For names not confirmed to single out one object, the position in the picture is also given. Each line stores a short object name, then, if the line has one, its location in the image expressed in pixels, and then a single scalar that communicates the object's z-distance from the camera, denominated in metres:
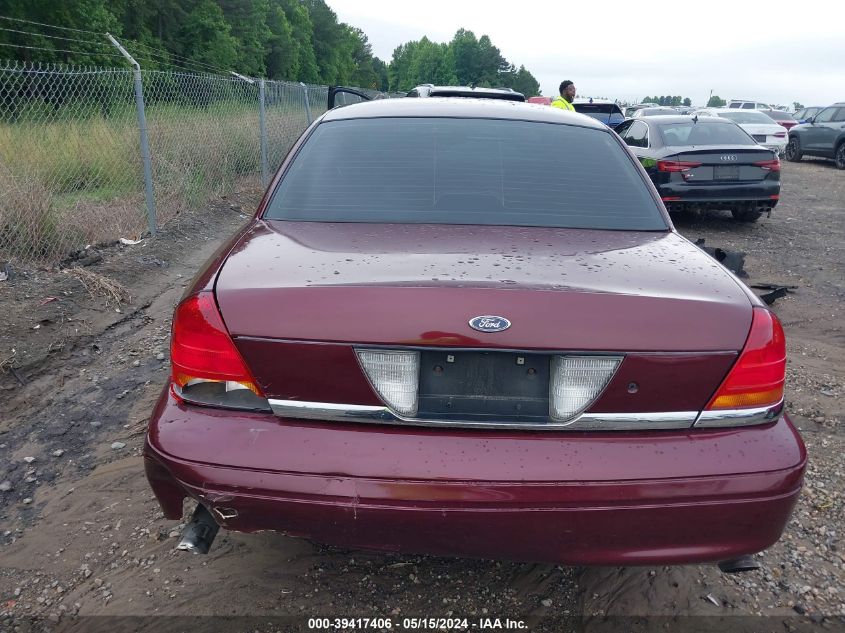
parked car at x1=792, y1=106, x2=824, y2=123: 23.22
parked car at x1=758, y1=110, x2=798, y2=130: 27.55
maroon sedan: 1.80
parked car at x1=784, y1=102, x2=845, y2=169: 19.48
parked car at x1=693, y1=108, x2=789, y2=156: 19.64
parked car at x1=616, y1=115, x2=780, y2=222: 9.02
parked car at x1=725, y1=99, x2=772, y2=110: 38.81
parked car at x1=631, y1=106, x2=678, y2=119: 20.73
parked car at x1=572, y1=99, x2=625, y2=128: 15.92
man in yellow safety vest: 10.20
